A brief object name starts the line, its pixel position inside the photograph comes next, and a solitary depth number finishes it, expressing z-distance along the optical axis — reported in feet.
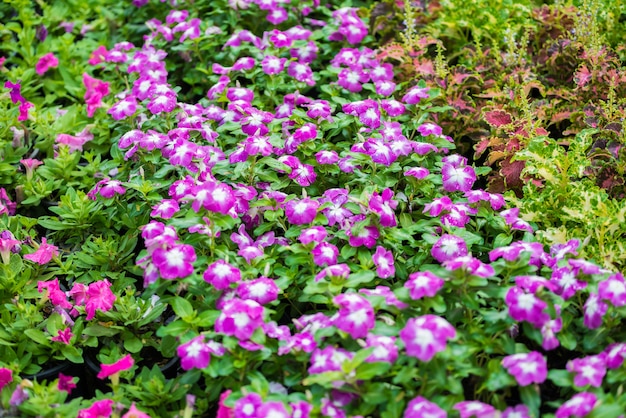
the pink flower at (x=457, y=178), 8.77
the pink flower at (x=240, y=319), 6.82
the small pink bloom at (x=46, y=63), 12.73
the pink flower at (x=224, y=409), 6.59
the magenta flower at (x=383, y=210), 7.98
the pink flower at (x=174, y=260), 7.21
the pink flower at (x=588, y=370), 6.33
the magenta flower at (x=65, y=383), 7.37
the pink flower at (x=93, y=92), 11.39
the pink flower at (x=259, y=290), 7.18
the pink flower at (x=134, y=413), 6.68
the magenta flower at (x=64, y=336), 7.91
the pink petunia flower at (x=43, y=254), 8.76
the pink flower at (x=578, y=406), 6.05
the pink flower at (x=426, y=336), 6.22
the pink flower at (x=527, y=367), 6.26
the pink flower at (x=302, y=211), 8.14
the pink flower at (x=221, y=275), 7.22
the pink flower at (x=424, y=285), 6.64
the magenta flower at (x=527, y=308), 6.58
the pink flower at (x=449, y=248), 7.63
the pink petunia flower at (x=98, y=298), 8.03
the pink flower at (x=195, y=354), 6.77
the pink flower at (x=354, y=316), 6.63
